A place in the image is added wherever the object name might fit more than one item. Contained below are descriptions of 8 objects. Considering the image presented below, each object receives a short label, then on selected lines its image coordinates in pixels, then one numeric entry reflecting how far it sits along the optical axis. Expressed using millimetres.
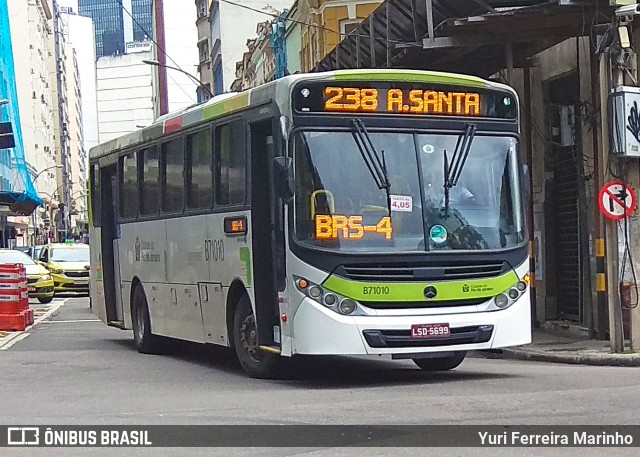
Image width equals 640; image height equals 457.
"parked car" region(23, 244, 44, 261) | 46875
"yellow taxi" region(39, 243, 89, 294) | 38281
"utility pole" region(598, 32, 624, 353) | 16078
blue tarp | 60403
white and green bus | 11734
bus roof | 12176
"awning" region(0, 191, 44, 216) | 55956
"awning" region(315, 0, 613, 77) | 17422
